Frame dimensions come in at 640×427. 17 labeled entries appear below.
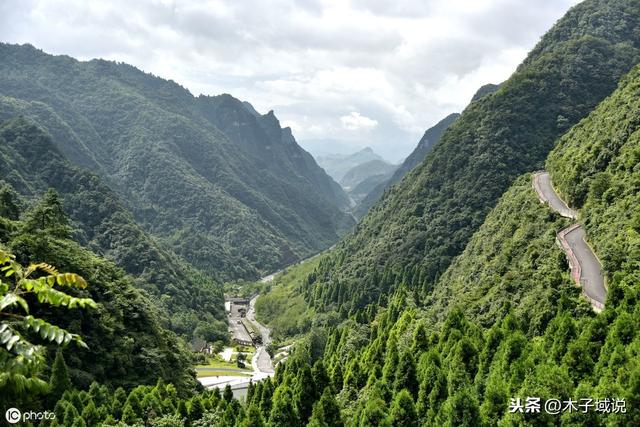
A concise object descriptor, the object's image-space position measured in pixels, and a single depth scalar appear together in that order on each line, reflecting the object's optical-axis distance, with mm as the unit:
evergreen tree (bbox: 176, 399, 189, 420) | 45628
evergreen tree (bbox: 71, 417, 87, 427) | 38031
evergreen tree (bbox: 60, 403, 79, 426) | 39312
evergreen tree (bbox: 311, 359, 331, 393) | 45938
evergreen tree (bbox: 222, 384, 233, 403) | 50375
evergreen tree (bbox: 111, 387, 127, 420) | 44562
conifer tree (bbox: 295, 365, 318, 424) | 44344
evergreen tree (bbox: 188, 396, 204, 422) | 45938
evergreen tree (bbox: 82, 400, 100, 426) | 41062
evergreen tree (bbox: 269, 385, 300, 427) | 41409
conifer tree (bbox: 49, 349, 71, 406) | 44750
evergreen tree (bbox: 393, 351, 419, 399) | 41844
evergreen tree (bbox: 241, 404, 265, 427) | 38875
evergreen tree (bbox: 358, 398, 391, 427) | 34312
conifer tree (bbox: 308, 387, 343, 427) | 39062
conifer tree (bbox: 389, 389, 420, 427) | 34625
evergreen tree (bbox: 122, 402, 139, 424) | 42562
